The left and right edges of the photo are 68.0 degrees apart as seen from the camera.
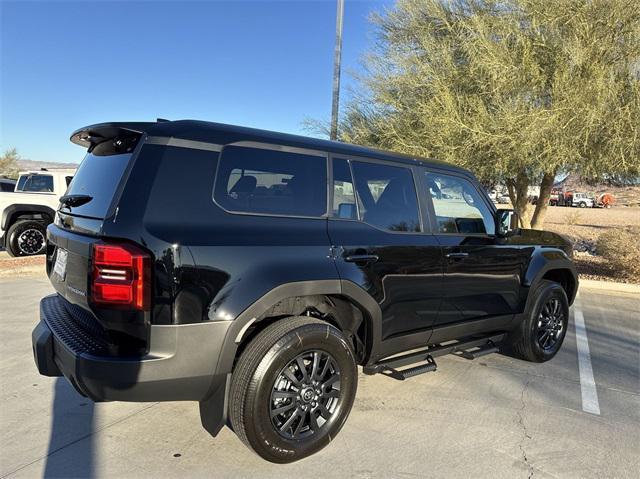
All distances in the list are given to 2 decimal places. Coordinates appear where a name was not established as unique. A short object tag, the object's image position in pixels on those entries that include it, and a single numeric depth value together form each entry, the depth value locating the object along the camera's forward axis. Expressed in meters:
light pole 10.07
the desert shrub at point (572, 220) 22.30
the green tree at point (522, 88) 8.16
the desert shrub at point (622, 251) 8.29
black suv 2.30
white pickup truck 9.94
